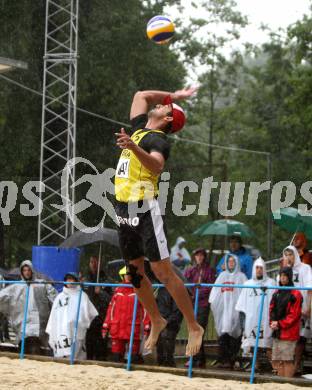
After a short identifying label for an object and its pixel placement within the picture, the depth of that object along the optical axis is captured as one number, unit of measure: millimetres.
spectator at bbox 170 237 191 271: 21580
